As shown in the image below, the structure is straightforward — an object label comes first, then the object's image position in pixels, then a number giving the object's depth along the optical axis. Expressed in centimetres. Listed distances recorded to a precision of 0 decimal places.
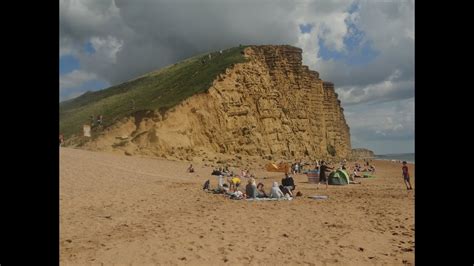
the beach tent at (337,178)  1879
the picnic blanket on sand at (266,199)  1277
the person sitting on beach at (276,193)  1306
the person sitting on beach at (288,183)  1440
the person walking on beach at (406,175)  1611
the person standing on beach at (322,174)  1939
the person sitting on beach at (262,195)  1331
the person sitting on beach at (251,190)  1324
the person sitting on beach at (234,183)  1600
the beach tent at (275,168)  3275
